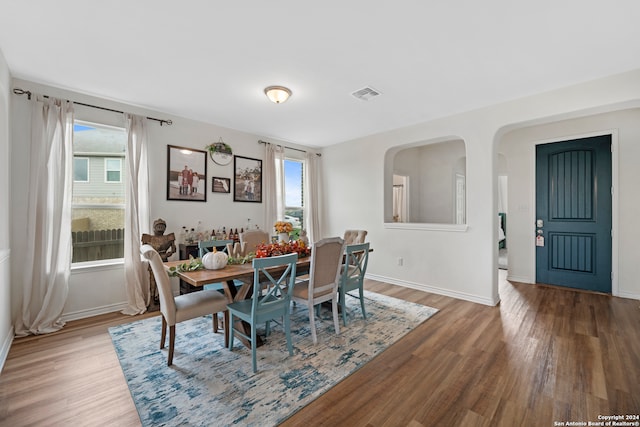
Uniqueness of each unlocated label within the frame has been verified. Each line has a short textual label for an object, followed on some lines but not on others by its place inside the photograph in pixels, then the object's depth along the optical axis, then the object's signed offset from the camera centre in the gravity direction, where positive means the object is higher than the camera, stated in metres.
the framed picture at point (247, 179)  4.63 +0.59
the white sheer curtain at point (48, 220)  2.83 -0.08
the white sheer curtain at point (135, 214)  3.40 -0.02
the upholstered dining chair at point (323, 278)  2.50 -0.64
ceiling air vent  3.11 +1.42
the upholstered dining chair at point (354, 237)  3.64 -0.34
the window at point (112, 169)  3.46 +0.56
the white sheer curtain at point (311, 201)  5.61 +0.25
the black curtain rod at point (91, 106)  2.81 +1.29
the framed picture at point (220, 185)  4.37 +0.46
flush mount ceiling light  3.03 +1.36
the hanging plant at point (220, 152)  4.30 +0.99
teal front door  4.02 -0.01
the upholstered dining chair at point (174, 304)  2.16 -0.79
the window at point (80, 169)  3.27 +0.54
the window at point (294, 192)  5.47 +0.44
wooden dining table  2.21 -0.54
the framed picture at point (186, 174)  3.92 +0.59
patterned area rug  1.73 -1.26
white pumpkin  2.48 -0.44
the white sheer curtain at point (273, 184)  4.96 +0.53
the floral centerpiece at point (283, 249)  2.66 -0.38
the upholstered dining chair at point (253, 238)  3.78 -0.37
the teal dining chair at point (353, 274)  2.94 -0.72
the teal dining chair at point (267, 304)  2.13 -0.80
